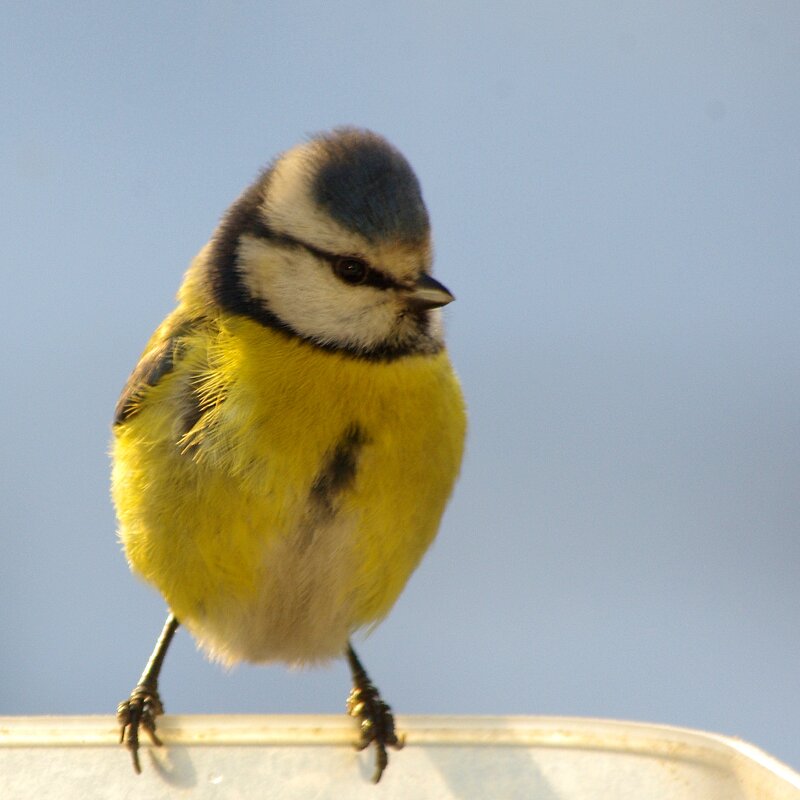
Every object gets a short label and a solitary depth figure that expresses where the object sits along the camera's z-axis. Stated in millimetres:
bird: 2157
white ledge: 2136
